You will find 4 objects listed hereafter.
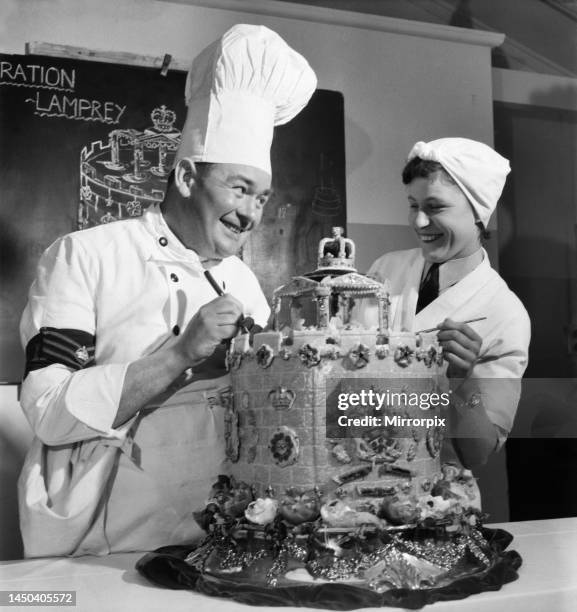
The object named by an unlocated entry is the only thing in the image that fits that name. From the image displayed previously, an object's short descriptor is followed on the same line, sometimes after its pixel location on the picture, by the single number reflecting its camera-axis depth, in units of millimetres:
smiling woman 2004
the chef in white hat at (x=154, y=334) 1822
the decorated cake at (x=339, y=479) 1487
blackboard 2160
